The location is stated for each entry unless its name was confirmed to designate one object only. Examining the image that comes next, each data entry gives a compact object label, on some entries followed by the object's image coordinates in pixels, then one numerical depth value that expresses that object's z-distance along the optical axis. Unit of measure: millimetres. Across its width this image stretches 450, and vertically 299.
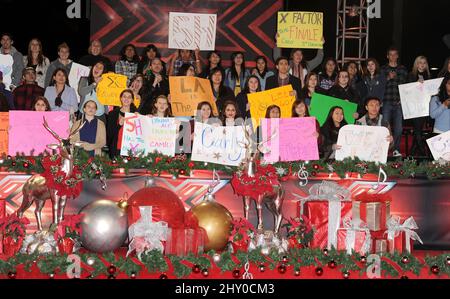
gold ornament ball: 5770
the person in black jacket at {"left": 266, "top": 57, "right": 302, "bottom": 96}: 8805
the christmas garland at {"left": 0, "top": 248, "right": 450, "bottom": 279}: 5109
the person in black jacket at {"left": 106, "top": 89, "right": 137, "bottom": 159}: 7168
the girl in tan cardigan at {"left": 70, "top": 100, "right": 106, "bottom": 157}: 7105
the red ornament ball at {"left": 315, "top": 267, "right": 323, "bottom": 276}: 5262
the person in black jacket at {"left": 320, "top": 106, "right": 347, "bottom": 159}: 7406
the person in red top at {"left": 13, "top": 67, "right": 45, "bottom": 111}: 8328
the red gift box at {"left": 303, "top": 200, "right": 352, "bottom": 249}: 5996
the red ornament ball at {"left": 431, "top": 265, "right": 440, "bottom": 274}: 5281
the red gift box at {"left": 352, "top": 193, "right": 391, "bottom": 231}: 5922
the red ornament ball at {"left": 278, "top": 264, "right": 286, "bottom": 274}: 5250
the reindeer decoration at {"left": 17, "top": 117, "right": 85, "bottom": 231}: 5848
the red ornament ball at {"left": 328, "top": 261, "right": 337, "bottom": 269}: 5316
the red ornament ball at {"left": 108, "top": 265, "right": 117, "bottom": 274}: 5066
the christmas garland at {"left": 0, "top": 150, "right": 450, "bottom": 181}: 6234
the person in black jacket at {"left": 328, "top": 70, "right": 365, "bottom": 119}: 8609
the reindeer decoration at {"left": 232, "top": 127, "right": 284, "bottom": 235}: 6055
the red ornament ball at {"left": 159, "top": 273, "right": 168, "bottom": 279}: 5047
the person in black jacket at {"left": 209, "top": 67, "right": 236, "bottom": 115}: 8508
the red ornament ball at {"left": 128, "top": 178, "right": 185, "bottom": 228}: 5723
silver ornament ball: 5609
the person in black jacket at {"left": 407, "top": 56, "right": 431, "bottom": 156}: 9094
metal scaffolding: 13867
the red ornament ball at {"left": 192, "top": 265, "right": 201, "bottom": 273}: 5137
